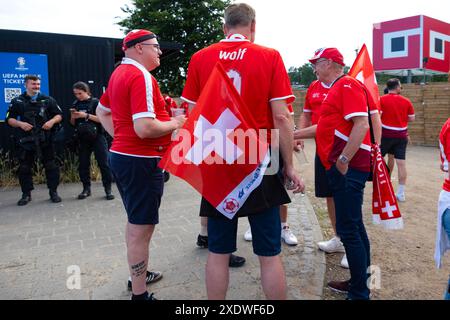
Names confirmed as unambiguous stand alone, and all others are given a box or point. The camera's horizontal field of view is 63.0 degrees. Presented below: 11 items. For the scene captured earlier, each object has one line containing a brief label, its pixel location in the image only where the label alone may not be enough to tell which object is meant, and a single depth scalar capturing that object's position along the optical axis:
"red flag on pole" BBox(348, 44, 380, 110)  3.20
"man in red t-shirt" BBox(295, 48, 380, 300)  2.75
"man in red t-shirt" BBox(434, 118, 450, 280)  2.29
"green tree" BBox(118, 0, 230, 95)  21.64
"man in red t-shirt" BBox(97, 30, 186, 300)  2.52
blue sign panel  7.24
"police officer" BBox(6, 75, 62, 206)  5.95
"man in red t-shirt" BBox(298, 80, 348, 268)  3.80
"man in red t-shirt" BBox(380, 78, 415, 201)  6.57
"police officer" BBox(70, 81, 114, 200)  6.23
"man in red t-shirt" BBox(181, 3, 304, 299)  2.29
